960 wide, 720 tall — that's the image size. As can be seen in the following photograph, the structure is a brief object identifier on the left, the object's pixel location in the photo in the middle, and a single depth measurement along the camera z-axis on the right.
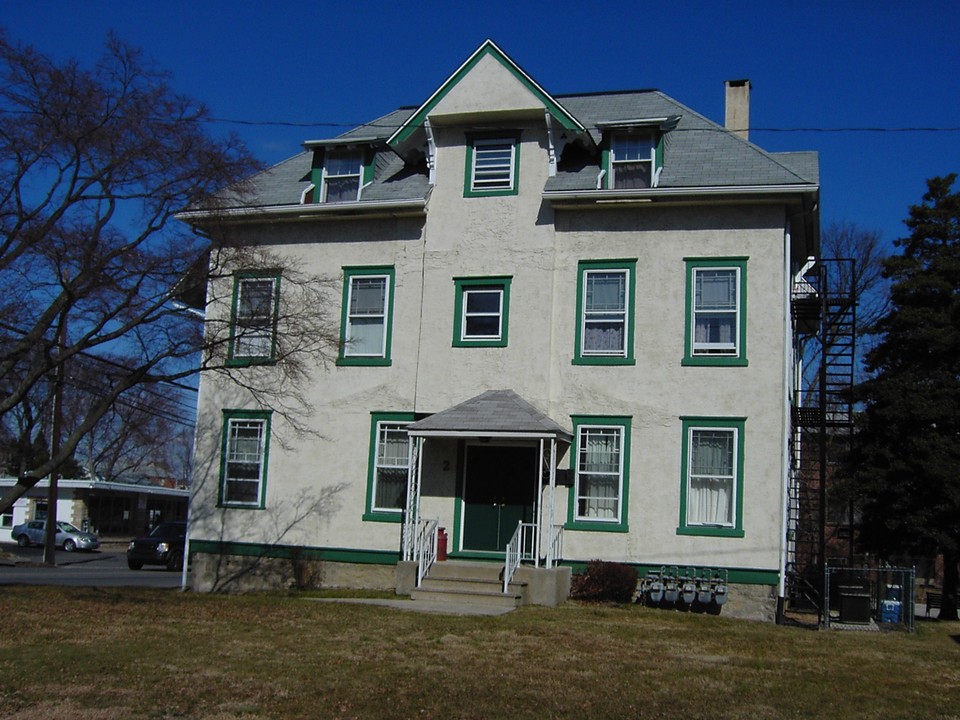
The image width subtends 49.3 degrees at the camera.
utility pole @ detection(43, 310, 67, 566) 34.53
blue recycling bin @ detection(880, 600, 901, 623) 18.59
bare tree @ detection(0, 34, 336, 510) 15.60
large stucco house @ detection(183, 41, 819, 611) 19.14
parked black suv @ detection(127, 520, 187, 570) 35.12
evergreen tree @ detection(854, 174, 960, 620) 23.22
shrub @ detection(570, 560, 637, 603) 18.80
